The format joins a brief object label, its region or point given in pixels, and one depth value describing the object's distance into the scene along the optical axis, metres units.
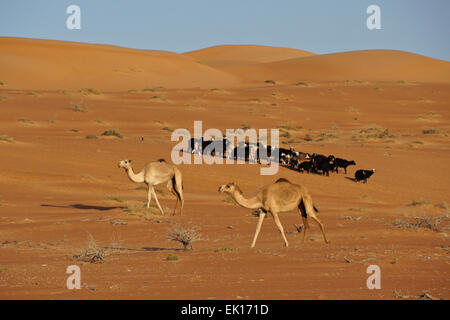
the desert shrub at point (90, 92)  55.65
